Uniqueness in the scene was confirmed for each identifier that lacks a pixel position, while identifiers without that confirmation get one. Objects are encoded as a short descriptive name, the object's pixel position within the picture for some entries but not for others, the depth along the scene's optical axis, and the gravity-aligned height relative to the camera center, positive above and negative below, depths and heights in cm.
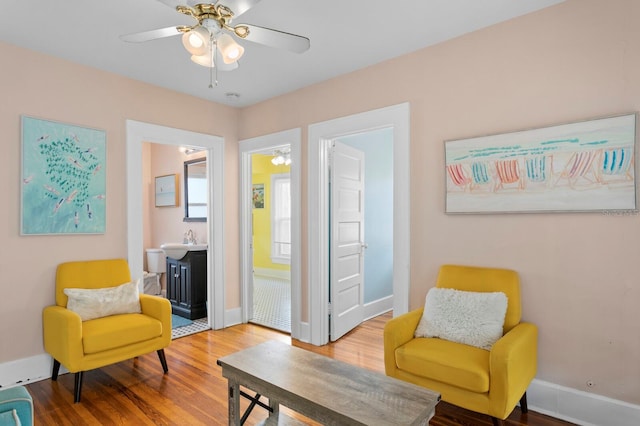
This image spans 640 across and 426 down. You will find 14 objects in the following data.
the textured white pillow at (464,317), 231 -66
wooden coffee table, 158 -83
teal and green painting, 295 +34
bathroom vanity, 444 -81
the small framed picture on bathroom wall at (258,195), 759 +44
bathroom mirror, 526 +40
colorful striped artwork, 216 +29
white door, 377 -26
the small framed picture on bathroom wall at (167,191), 545 +40
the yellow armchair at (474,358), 197 -83
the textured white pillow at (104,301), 286 -65
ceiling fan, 185 +97
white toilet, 513 -70
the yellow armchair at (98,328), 258 -81
